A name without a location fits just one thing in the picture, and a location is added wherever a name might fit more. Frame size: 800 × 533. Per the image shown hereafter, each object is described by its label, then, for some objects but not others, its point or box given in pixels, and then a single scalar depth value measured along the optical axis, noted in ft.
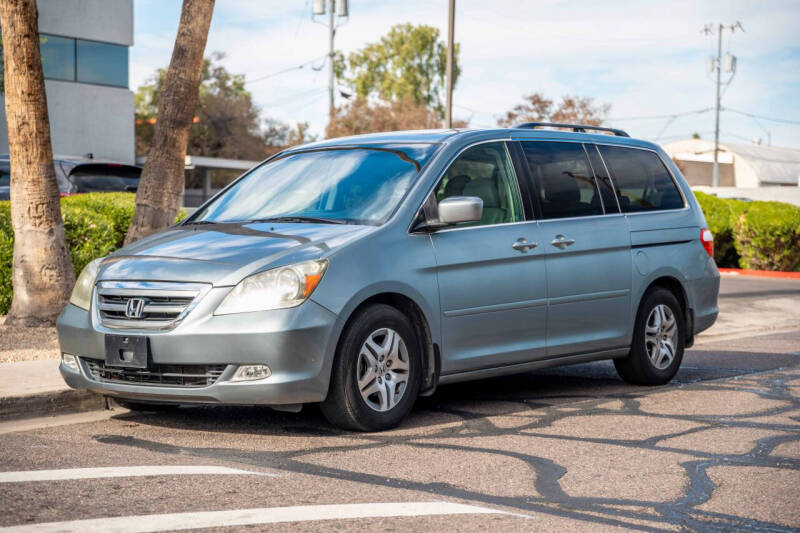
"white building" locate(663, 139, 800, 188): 238.48
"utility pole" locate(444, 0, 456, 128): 69.97
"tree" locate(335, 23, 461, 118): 273.75
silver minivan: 20.74
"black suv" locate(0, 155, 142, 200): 50.49
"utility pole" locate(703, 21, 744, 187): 237.16
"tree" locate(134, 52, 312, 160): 199.00
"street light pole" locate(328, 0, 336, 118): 190.29
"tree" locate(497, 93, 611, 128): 155.53
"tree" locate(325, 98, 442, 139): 192.95
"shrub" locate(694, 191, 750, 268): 82.07
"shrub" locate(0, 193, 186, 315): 38.86
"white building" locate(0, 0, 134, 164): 103.81
